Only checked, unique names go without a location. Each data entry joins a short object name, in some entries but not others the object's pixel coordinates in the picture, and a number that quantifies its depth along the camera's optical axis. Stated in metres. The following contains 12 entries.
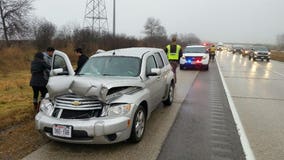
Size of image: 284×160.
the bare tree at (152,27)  63.02
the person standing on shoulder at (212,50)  22.66
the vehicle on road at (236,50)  53.22
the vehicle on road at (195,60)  14.72
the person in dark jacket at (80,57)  6.02
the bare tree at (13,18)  22.24
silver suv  3.28
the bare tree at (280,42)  113.72
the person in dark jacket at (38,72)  4.97
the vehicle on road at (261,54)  26.13
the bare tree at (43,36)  18.73
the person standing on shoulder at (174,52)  8.74
